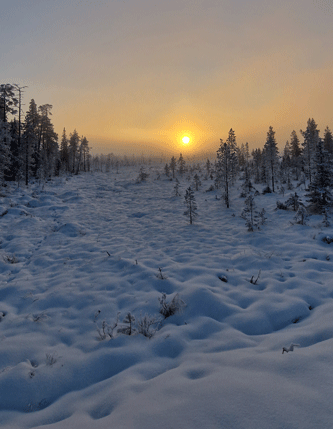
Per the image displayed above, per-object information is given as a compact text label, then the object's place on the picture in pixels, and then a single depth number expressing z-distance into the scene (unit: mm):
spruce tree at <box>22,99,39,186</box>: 26953
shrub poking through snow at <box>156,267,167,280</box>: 6469
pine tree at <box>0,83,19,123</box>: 26467
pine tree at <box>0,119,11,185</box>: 20016
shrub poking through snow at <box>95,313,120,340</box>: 3963
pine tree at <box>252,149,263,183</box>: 56172
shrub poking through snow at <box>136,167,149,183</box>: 43344
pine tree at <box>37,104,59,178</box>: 35825
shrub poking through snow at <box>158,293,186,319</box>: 4672
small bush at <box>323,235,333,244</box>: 8887
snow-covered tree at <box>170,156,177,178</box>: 60597
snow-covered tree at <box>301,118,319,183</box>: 37938
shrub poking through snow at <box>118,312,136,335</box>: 4040
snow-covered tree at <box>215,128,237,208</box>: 22175
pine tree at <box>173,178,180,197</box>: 27738
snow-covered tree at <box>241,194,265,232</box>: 12109
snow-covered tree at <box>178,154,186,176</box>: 65000
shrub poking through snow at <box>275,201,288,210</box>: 16344
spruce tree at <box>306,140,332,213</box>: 13148
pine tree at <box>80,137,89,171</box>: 61834
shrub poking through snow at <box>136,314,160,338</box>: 3983
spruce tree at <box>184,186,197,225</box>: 15249
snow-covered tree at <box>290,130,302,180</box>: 51281
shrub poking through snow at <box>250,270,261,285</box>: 5891
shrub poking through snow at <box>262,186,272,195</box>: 26731
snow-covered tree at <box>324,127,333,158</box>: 51838
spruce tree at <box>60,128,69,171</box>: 54959
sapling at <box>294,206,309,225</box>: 11888
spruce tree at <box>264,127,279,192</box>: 33906
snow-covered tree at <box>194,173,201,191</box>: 36062
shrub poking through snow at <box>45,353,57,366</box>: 3386
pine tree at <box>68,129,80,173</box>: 55875
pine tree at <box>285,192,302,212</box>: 15819
